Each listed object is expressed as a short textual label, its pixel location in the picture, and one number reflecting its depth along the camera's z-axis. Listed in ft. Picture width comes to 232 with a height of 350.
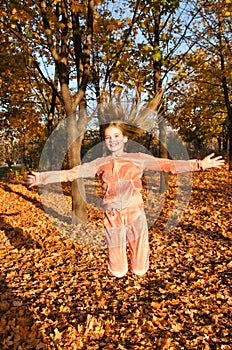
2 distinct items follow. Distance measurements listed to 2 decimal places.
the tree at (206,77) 40.16
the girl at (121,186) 8.11
